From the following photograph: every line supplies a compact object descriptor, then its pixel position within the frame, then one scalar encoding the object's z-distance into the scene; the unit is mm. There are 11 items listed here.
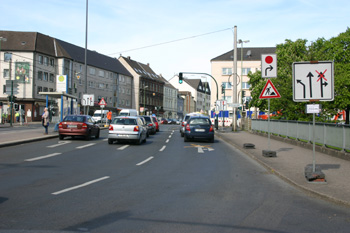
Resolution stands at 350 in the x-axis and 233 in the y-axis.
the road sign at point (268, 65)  14109
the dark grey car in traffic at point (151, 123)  30375
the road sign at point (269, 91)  13991
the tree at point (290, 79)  23875
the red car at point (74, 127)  21250
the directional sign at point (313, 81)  9258
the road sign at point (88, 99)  34938
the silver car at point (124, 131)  19664
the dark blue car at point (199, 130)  23031
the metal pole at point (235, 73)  32625
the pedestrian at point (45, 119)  23328
